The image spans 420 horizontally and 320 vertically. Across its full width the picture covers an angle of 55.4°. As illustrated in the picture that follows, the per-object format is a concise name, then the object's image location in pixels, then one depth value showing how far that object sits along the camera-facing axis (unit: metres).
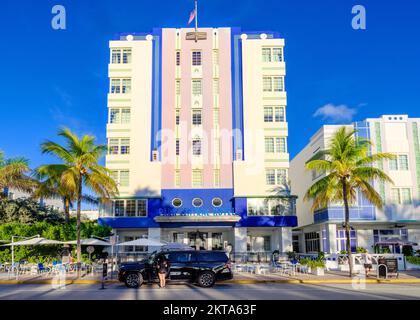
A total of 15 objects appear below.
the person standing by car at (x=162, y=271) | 19.12
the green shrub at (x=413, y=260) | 29.97
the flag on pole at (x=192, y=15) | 40.17
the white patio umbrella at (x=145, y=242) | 28.74
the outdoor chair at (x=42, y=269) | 26.49
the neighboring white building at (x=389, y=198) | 40.16
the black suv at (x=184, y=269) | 19.62
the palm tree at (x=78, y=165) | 27.86
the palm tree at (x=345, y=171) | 25.69
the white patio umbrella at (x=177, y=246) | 29.49
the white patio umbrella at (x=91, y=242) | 28.82
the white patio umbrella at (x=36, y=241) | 27.07
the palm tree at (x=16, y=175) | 36.44
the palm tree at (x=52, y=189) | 27.88
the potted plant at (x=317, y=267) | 25.30
